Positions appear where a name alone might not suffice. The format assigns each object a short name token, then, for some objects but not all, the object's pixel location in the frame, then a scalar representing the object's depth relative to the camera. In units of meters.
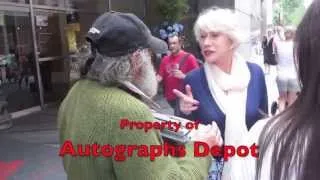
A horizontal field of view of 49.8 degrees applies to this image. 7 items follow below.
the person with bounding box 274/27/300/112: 5.41
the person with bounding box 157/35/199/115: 4.02
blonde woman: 1.92
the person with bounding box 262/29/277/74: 10.97
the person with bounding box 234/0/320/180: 0.78
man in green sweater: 1.17
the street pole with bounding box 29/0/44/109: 7.55
